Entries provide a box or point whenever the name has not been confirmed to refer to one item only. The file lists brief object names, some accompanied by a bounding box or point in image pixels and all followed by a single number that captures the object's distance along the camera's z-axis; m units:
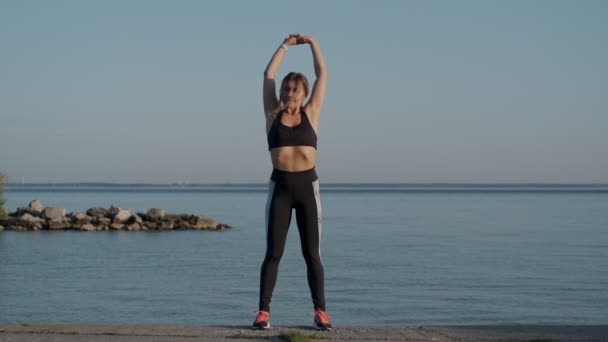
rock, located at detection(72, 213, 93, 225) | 43.27
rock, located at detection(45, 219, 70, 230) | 42.28
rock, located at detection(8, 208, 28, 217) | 44.85
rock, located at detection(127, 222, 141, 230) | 43.35
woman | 7.57
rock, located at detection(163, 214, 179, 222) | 45.13
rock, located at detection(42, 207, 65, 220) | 42.80
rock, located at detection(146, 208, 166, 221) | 44.72
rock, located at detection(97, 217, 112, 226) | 43.12
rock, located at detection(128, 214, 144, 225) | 43.88
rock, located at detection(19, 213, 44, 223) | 42.19
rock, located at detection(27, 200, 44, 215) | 45.38
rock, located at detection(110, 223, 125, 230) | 42.91
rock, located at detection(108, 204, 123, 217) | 44.62
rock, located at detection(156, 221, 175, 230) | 44.44
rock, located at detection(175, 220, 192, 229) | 44.84
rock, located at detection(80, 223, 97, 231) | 42.28
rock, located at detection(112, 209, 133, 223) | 43.25
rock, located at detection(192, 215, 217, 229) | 44.10
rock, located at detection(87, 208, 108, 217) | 44.95
